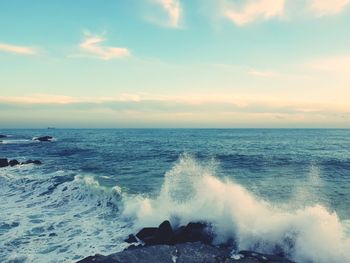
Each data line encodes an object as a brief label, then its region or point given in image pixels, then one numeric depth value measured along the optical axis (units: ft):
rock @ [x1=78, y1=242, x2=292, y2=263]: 31.09
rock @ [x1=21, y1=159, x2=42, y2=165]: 115.67
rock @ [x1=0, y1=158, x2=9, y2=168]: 111.44
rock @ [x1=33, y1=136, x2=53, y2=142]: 257.22
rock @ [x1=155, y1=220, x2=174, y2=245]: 39.68
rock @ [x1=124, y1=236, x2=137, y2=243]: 42.01
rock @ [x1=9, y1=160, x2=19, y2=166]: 113.19
